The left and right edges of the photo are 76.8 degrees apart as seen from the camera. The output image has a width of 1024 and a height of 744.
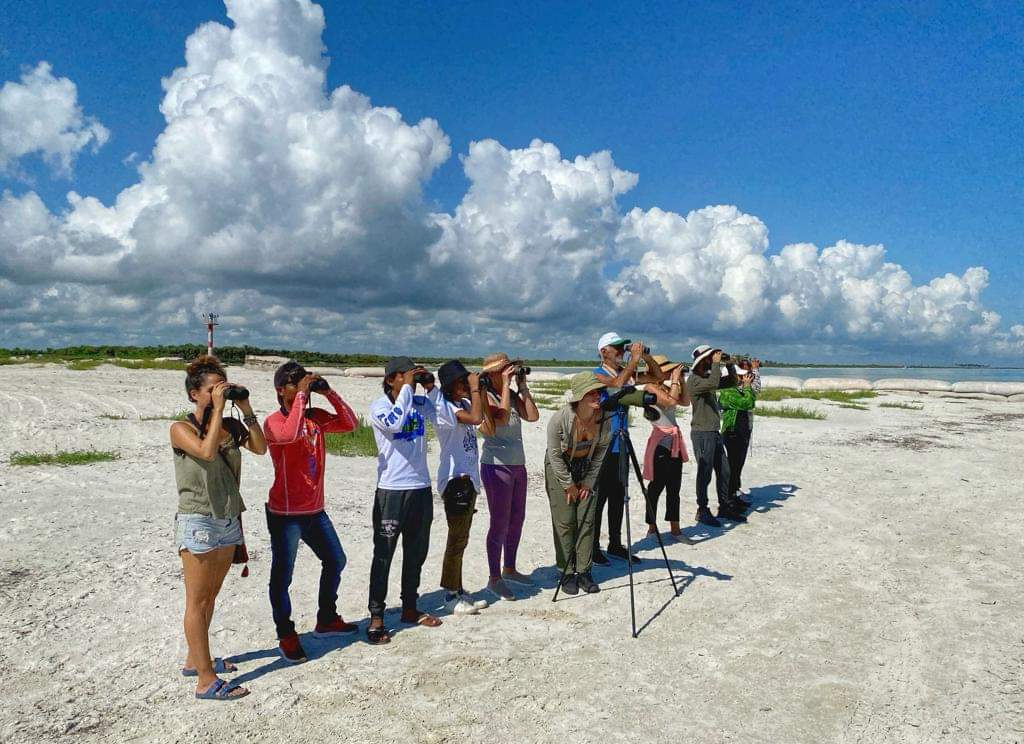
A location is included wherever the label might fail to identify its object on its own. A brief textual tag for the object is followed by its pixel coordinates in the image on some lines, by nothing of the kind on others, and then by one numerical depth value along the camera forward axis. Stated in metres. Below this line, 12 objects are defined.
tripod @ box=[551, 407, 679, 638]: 5.45
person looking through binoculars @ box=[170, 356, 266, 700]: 3.63
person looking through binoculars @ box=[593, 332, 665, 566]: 5.95
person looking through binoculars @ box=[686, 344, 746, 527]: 7.62
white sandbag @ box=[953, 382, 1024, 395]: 34.72
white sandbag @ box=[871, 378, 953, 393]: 38.62
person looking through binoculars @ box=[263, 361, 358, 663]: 4.24
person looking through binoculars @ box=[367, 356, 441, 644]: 4.54
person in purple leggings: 5.34
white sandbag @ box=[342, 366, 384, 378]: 43.69
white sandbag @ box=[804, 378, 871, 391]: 40.44
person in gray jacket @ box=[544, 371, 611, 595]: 5.61
